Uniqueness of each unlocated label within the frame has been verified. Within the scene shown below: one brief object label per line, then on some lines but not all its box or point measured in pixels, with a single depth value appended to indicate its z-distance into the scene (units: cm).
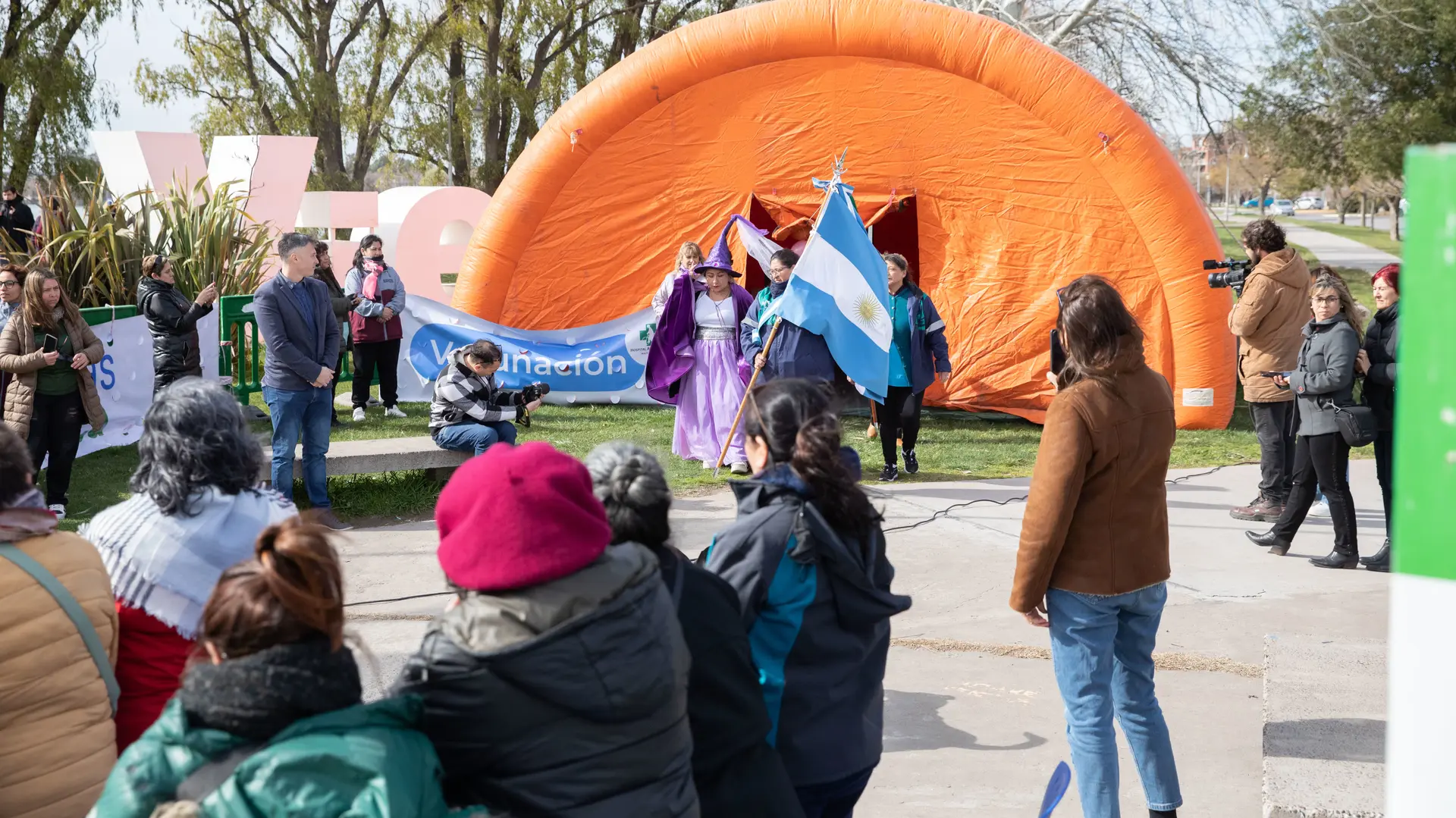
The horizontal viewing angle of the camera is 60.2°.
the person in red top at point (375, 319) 1138
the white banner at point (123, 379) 931
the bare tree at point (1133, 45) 2048
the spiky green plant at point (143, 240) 1026
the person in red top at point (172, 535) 294
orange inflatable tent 1060
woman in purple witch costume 925
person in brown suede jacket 357
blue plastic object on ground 364
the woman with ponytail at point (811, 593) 282
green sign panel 160
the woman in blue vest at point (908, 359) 908
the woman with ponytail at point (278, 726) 186
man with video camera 772
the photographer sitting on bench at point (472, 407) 782
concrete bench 814
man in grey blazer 740
